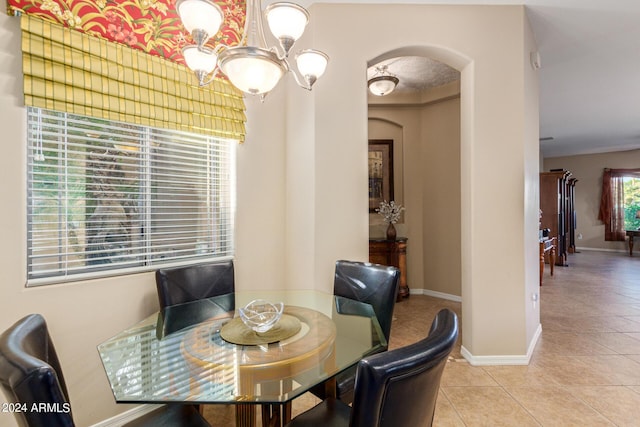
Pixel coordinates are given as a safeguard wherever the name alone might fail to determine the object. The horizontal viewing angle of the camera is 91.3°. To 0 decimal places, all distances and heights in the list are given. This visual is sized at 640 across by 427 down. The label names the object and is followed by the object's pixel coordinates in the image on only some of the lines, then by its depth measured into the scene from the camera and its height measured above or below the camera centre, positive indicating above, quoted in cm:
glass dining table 102 -56
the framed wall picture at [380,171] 445 +61
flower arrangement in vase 411 -2
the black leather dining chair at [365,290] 157 -48
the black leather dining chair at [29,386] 73 -40
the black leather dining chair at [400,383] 75 -42
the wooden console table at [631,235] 796 -61
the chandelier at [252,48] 125 +75
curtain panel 839 +25
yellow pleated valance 154 +77
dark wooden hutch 652 +11
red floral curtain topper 157 +111
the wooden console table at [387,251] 405 -49
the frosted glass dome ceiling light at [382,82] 341 +144
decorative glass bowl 141 -48
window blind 165 +12
